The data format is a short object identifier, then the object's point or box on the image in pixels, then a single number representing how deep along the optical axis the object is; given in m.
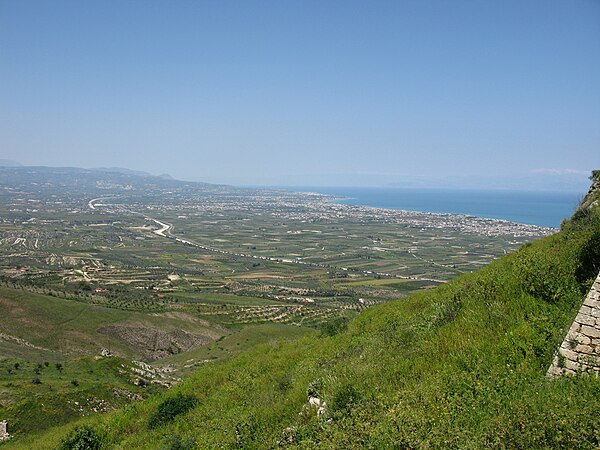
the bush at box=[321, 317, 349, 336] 16.41
